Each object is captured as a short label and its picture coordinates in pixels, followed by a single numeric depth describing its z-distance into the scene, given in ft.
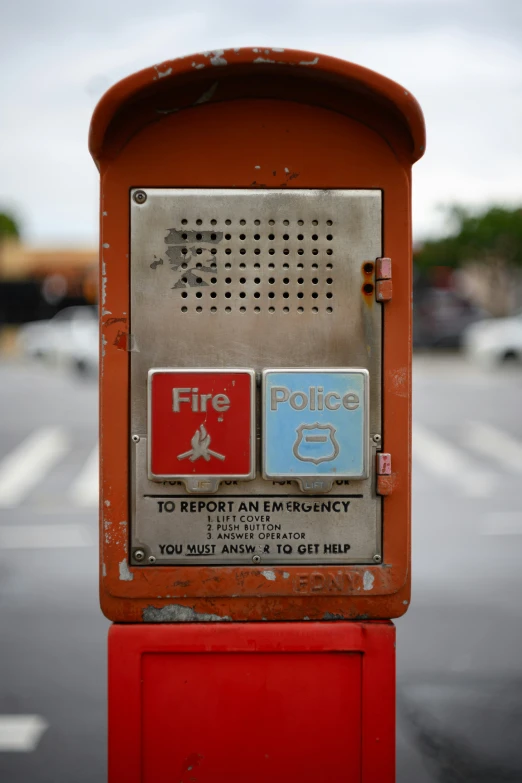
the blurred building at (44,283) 99.71
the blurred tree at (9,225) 153.42
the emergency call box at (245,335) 6.95
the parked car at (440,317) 85.35
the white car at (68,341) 59.21
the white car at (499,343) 62.49
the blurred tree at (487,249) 87.97
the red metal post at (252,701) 7.03
